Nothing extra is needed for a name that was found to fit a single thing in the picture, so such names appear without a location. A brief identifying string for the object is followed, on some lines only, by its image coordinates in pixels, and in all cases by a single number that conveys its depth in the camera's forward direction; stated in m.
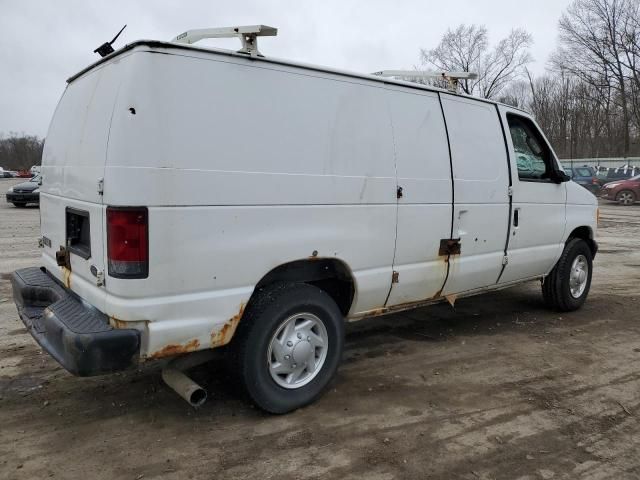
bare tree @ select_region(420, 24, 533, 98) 44.12
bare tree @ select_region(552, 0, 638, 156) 44.38
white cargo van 2.85
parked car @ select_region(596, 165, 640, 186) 27.86
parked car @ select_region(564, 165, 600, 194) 27.22
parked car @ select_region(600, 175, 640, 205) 24.19
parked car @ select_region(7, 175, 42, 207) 19.52
